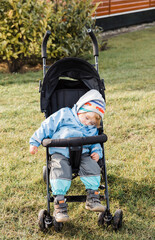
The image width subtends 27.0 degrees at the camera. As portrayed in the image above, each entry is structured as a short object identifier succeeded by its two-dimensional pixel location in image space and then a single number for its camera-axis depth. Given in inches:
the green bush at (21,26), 276.8
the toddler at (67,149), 105.6
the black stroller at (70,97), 106.0
